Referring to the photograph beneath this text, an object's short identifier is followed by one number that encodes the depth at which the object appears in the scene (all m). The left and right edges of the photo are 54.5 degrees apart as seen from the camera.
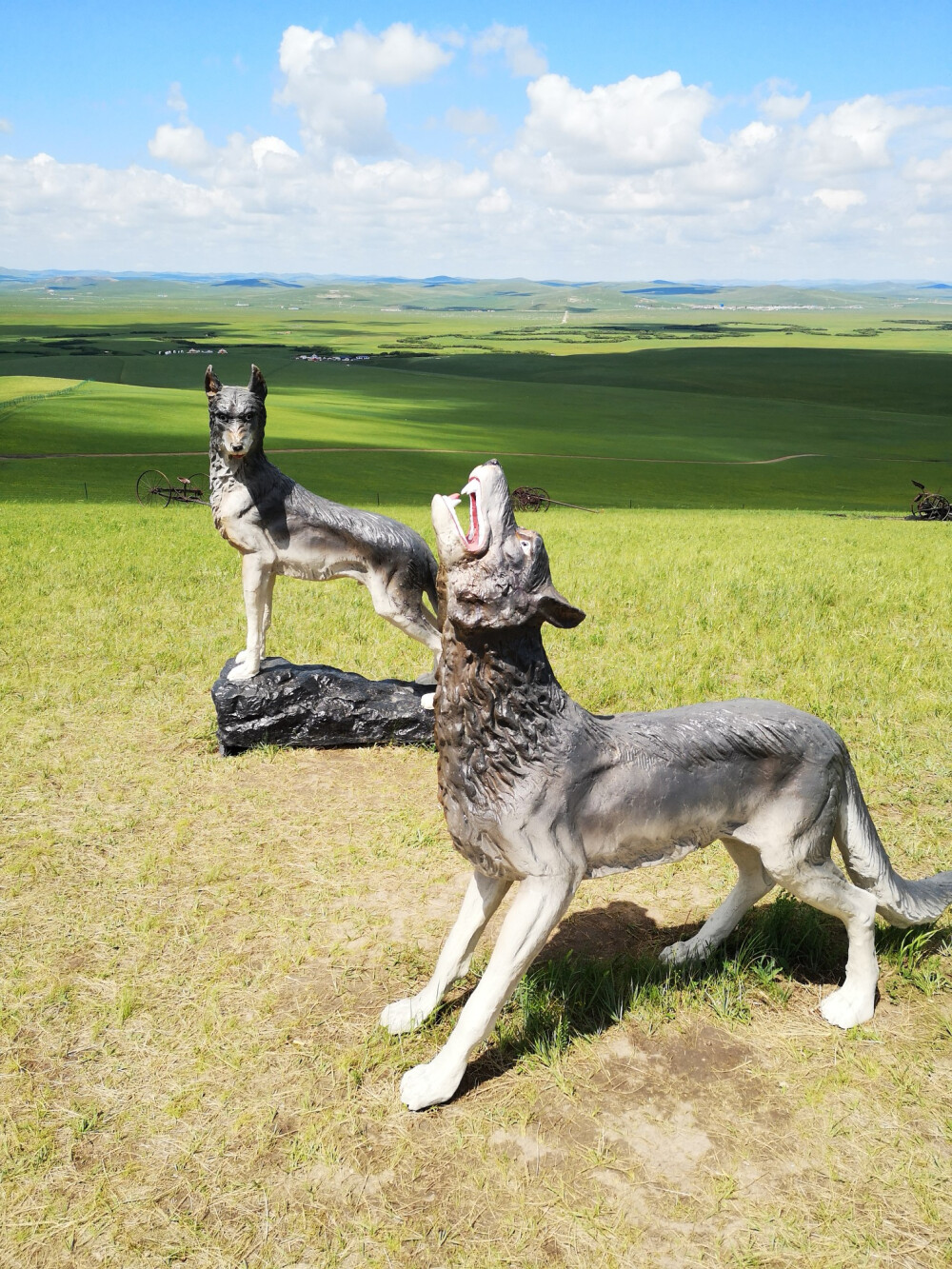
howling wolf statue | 3.56
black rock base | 8.16
